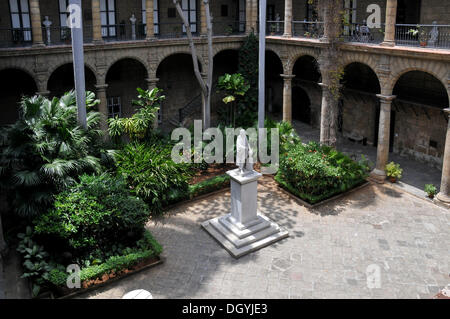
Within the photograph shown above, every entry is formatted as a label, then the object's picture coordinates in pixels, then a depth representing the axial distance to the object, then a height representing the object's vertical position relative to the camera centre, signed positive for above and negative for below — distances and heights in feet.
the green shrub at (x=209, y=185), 52.65 -16.68
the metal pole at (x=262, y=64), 57.42 -3.11
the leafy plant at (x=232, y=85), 66.95 -6.52
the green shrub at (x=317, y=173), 51.65 -15.16
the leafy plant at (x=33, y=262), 35.19 -17.08
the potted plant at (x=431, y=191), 53.06 -17.24
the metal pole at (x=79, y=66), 44.62 -2.51
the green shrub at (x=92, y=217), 37.37 -14.50
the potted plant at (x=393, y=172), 57.47 -16.33
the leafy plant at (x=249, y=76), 77.15 -6.11
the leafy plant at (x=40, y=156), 38.73 -10.05
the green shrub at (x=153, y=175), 48.19 -14.26
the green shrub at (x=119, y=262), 35.37 -18.00
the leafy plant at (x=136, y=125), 55.88 -10.16
